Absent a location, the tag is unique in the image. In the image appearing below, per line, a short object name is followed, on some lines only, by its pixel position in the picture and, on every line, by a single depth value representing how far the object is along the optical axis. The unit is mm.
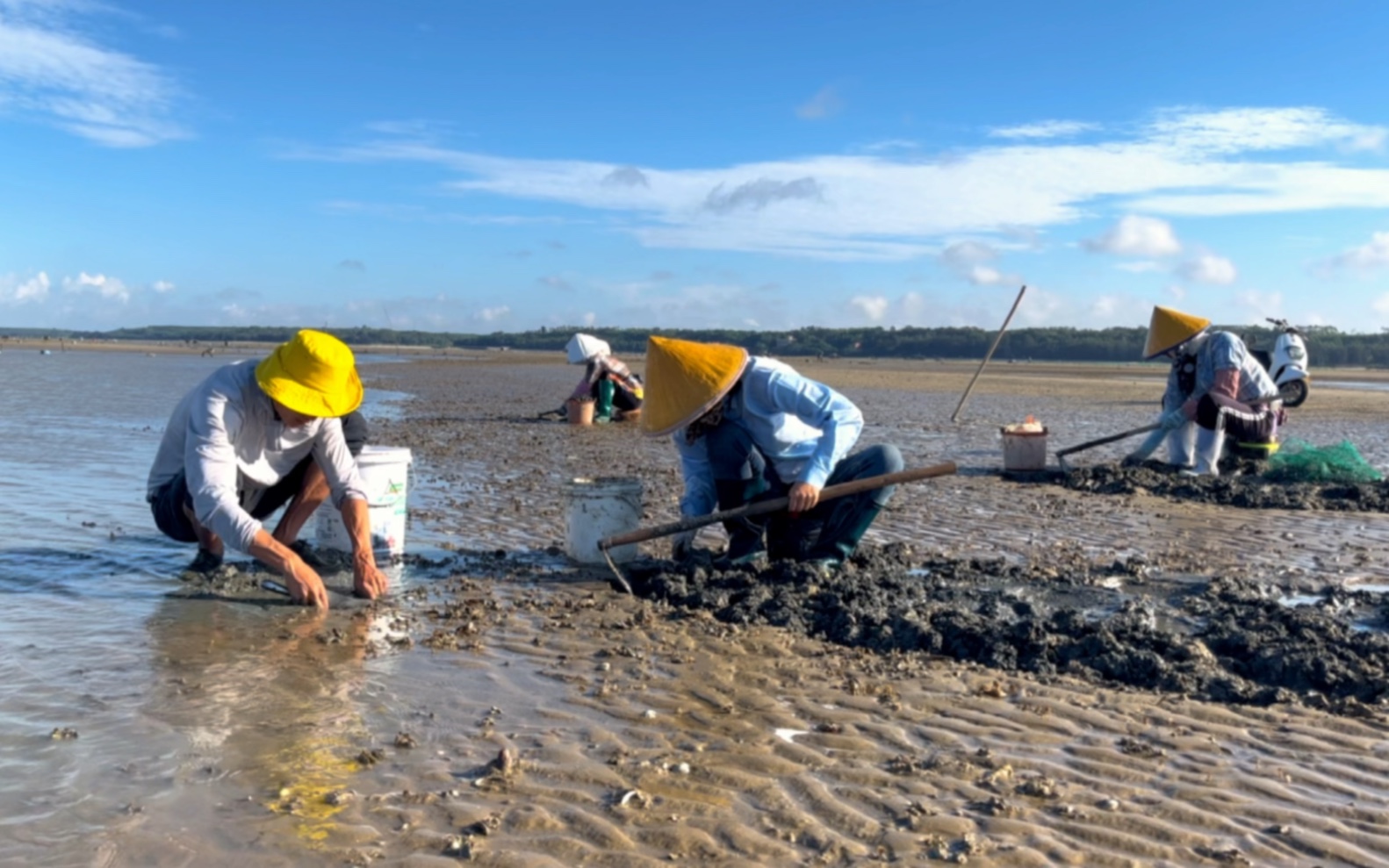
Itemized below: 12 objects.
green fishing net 10914
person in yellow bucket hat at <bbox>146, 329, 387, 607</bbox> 5418
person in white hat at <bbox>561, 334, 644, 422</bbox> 16797
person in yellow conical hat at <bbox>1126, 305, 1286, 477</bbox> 11000
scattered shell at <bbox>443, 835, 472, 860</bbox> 3250
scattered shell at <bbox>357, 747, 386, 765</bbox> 3881
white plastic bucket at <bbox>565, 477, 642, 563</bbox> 6949
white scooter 13414
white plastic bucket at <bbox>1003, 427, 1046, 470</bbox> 11734
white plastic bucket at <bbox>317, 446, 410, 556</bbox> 6750
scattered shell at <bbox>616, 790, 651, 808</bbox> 3598
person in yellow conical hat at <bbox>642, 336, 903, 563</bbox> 6219
